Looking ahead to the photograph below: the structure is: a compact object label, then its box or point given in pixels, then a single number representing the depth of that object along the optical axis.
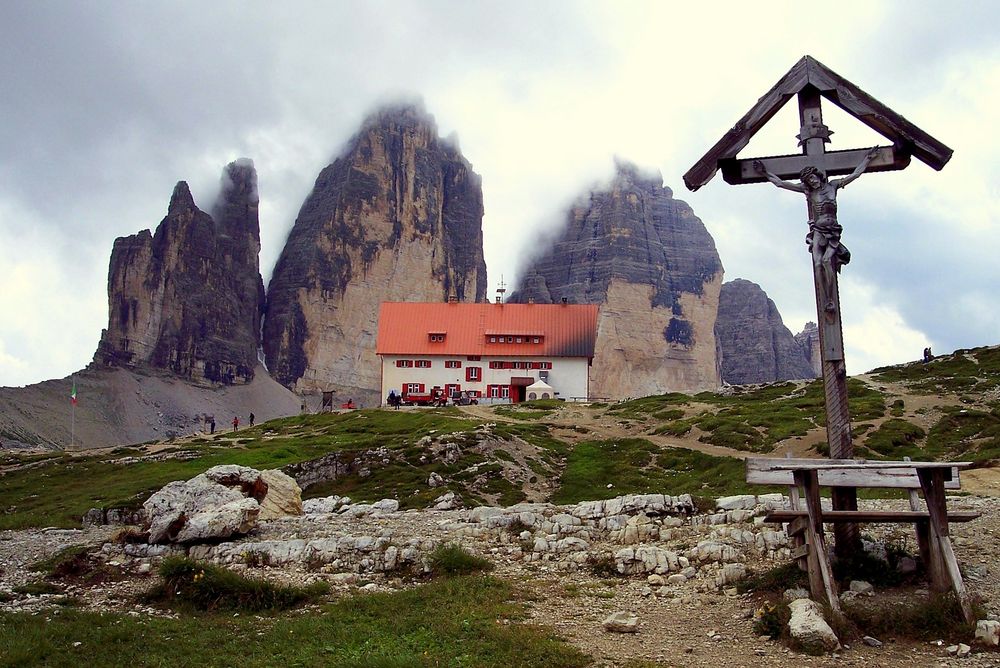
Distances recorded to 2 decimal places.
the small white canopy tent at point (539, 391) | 85.12
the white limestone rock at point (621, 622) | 10.95
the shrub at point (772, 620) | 10.12
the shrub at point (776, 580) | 11.60
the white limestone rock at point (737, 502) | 18.00
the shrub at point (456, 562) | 14.87
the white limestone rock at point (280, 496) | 23.61
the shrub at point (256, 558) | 16.44
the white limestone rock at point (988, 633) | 9.28
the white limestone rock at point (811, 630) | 9.53
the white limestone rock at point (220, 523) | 18.36
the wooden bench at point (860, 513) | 10.50
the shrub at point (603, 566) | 14.15
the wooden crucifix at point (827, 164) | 11.95
